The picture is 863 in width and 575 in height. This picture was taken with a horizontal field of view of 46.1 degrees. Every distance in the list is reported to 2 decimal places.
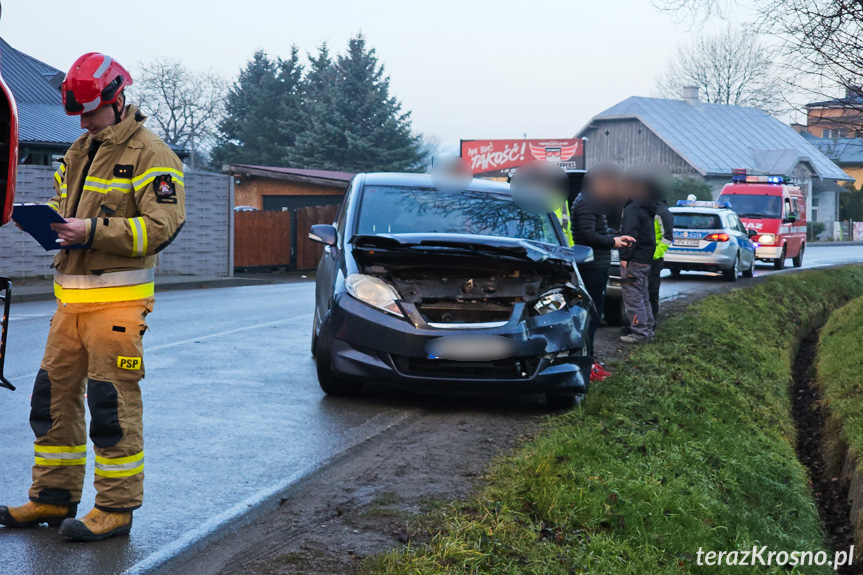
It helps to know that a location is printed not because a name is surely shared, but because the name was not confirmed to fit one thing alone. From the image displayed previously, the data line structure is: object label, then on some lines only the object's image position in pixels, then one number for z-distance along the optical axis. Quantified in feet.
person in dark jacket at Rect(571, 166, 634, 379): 30.04
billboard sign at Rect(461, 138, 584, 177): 187.93
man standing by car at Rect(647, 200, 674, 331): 37.17
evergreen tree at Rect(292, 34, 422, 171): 176.96
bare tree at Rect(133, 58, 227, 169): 237.86
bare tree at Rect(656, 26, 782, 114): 241.55
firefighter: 12.87
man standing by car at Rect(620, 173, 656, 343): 35.68
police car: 72.64
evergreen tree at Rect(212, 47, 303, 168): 206.18
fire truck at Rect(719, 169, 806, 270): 91.56
